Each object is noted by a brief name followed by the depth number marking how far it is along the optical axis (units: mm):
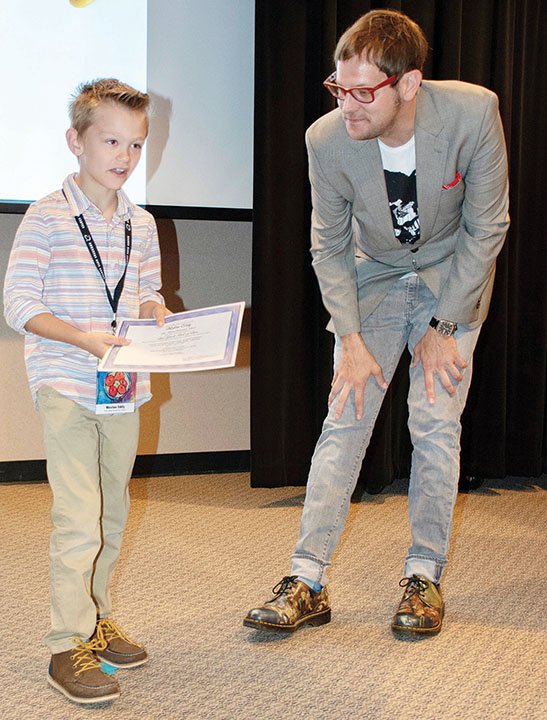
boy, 1731
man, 2020
